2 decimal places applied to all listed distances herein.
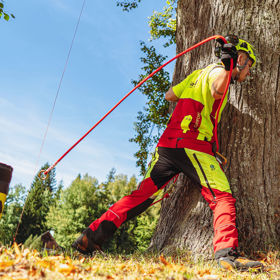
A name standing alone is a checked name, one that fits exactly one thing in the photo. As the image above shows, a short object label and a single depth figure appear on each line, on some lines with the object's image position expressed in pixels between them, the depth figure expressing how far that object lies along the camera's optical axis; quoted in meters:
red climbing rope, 3.68
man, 3.15
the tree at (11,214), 35.56
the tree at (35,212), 38.66
